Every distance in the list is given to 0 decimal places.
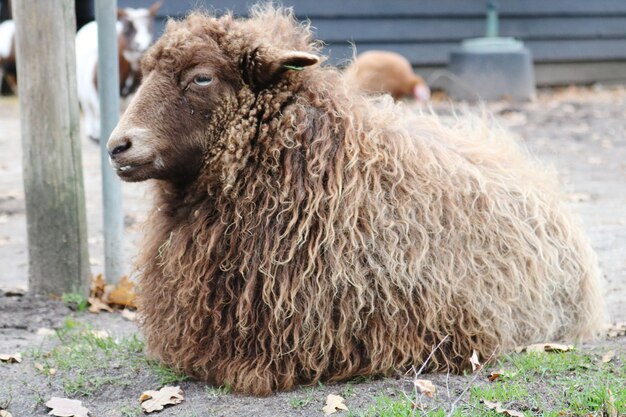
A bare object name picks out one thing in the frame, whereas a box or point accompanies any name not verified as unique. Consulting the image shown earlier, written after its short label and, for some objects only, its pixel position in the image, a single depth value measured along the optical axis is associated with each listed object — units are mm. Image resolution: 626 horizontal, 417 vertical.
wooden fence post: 4883
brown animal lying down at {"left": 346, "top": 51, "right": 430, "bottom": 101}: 13367
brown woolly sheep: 3732
